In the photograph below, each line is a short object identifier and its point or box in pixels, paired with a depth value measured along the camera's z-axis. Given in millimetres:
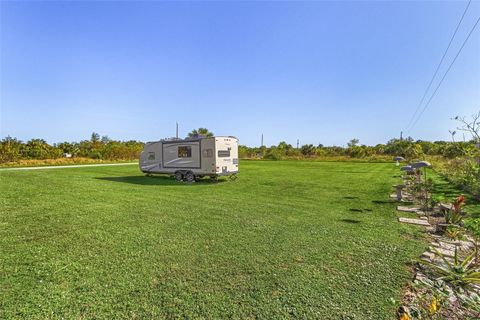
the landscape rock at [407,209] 6688
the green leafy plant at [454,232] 4382
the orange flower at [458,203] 4973
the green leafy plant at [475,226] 3311
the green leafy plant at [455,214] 5004
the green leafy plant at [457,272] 2949
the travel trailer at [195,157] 11641
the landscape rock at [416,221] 5409
